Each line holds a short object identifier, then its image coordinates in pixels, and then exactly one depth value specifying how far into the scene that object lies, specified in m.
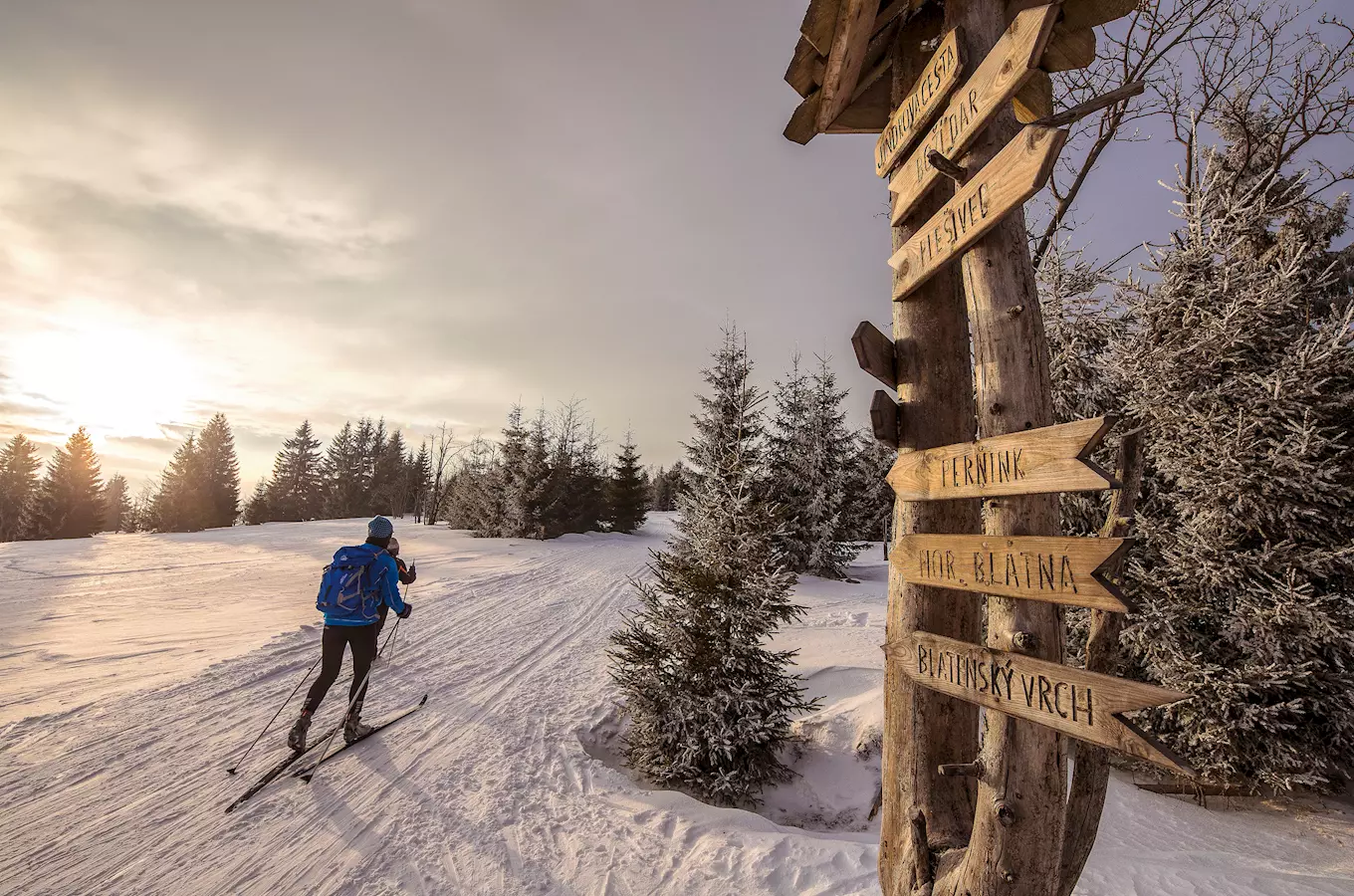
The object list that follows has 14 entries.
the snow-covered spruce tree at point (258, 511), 49.89
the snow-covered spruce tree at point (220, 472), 44.09
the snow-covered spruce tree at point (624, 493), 36.94
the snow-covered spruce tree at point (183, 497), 41.56
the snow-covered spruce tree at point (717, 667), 5.37
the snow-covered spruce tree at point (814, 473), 17.91
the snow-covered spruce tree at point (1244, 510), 5.24
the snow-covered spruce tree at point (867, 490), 19.27
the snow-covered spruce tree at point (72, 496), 39.47
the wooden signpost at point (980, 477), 1.97
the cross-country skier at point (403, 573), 6.38
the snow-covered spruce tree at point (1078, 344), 6.75
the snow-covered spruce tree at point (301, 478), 54.00
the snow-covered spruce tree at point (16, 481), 42.91
